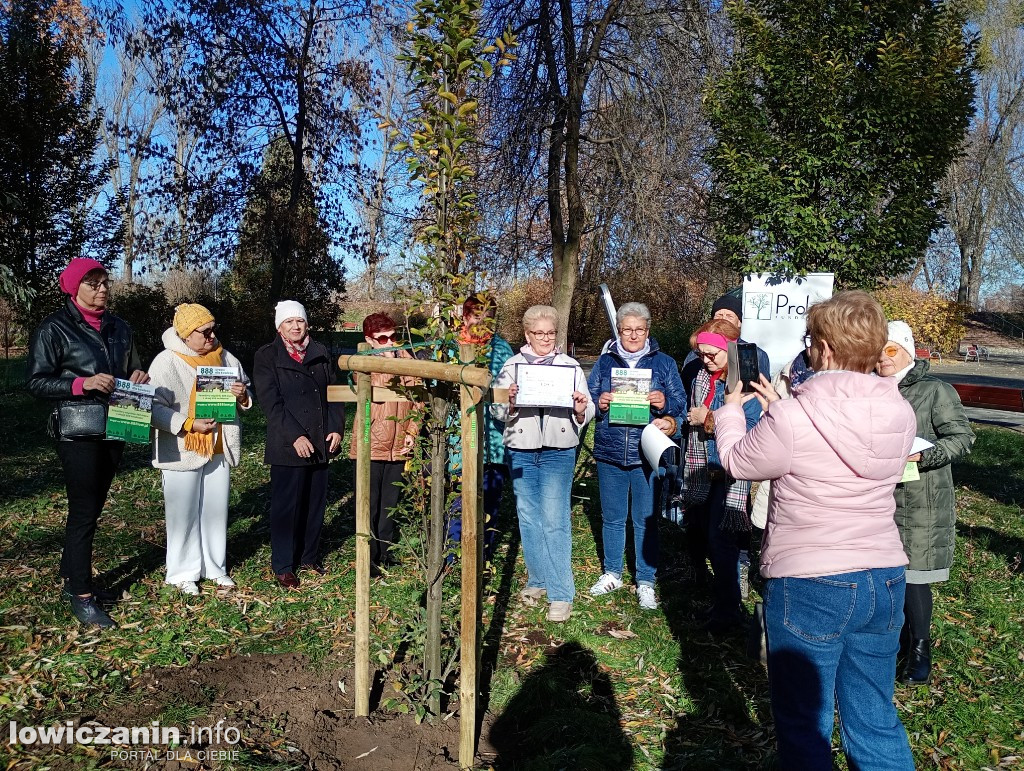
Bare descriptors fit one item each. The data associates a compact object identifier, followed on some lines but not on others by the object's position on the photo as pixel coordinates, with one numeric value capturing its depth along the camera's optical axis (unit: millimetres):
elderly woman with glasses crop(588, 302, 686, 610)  5086
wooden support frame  3072
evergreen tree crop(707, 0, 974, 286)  9453
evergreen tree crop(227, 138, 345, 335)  18375
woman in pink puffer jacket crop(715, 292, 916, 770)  2477
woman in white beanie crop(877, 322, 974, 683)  3820
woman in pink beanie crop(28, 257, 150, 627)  4340
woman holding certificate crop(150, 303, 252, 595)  5027
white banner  10281
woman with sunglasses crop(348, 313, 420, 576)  5355
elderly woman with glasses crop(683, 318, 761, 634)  4547
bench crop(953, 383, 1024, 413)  11000
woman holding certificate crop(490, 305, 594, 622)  4750
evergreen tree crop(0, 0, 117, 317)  14602
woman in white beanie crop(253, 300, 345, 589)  5387
